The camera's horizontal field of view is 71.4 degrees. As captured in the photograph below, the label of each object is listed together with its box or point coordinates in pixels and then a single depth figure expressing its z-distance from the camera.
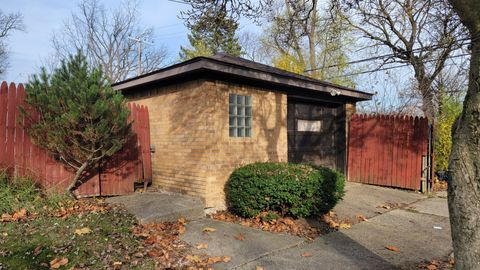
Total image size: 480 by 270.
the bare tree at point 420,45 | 11.97
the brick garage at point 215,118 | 6.59
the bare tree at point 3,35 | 27.74
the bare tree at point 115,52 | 27.45
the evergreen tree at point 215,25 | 6.76
